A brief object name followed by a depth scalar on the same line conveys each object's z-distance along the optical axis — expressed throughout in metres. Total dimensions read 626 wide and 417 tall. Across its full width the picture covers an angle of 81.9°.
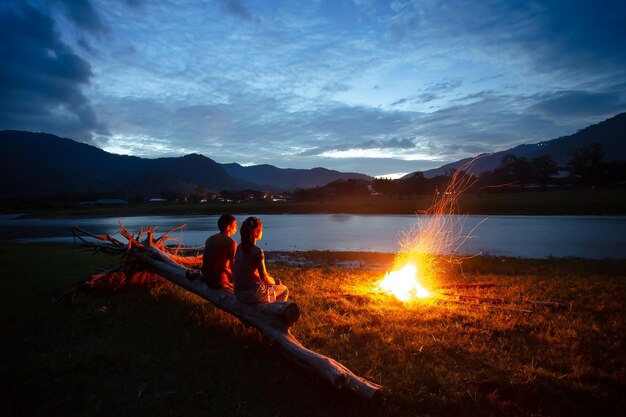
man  7.61
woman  6.45
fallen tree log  4.80
